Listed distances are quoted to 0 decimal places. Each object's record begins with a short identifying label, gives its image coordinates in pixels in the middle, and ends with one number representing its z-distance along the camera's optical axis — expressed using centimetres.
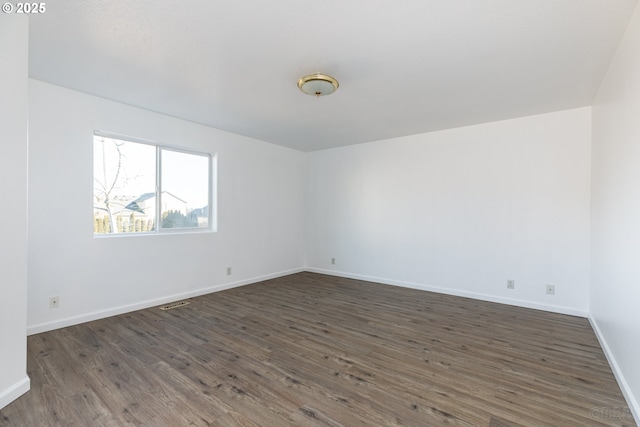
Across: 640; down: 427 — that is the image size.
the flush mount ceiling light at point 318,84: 258
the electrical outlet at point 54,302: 295
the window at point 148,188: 343
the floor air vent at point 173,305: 367
